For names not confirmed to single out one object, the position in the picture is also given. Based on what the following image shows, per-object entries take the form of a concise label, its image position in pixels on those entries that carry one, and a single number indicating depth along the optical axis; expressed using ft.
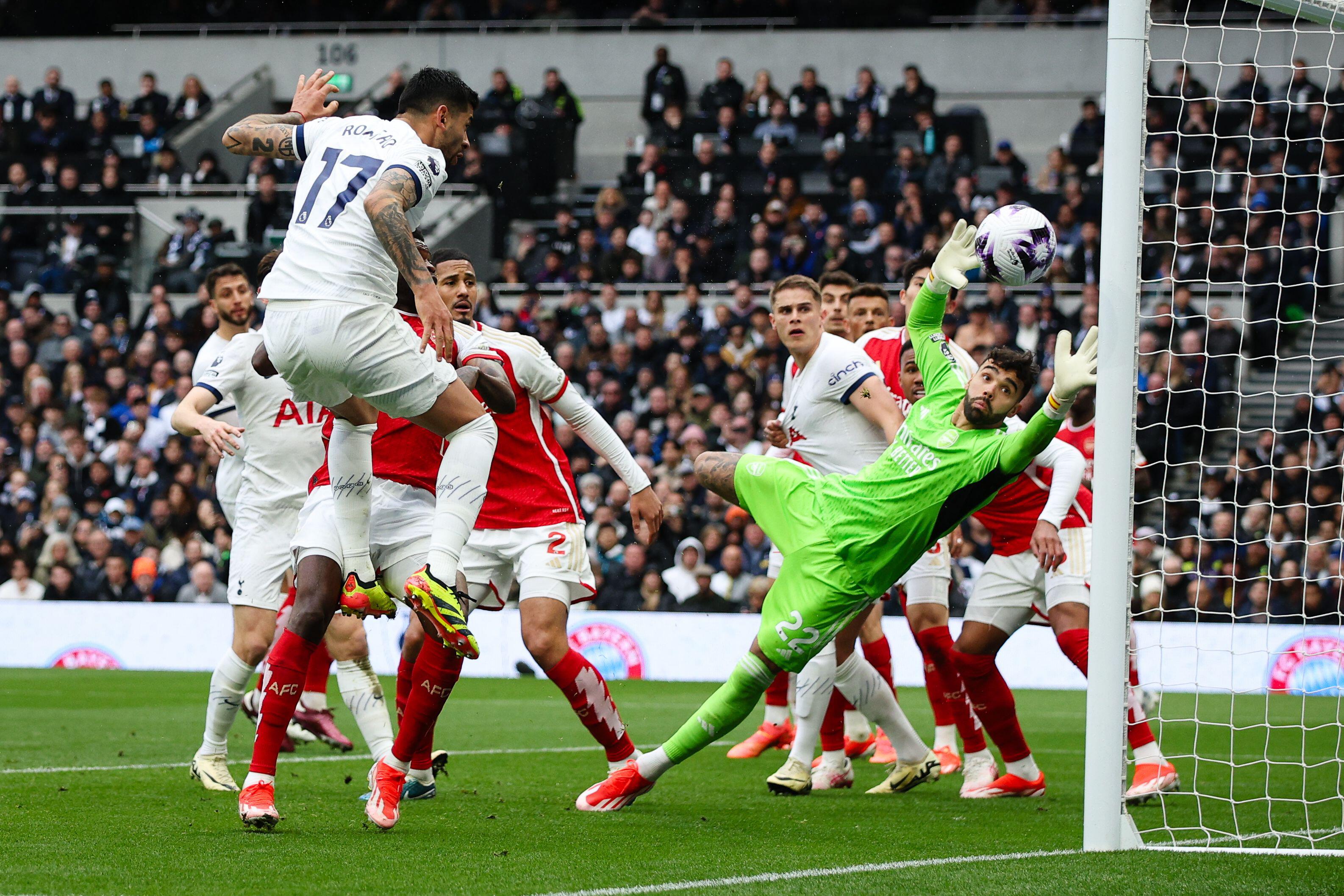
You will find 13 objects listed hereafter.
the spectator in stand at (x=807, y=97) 143.74
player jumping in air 33.83
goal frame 34.35
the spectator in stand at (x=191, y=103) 160.35
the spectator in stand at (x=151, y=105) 158.61
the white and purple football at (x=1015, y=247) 39.01
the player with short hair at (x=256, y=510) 45.03
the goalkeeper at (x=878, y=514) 37.42
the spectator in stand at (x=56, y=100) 157.48
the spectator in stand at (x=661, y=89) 150.61
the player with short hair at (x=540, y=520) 41.52
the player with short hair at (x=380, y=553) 36.01
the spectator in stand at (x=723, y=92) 146.30
